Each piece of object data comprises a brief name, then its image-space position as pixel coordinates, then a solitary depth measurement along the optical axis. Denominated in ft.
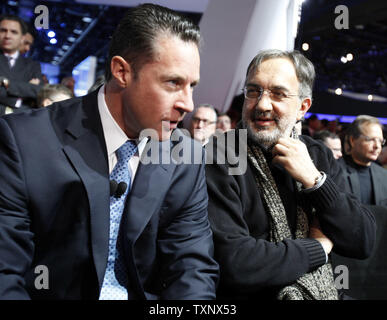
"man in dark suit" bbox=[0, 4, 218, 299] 4.28
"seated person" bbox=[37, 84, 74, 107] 11.47
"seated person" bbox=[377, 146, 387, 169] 18.12
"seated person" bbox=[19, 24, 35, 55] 14.08
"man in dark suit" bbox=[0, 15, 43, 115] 12.25
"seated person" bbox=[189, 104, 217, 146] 14.61
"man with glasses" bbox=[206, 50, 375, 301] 5.41
